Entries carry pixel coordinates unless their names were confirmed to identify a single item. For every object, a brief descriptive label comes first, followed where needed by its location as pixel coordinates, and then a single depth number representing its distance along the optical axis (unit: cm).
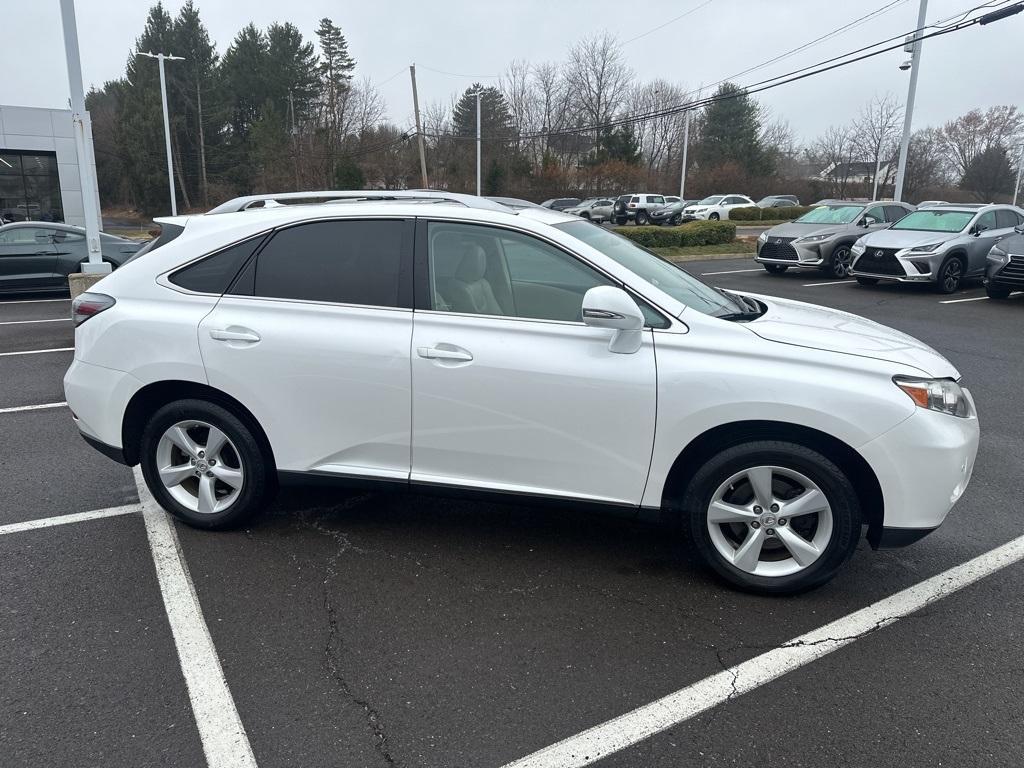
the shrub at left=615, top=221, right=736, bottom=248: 2241
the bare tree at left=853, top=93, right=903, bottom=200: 5622
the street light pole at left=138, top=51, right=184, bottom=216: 3397
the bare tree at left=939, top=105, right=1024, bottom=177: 6359
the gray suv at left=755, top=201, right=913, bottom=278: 1650
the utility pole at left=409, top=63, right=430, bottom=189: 3944
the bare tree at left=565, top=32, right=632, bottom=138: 6138
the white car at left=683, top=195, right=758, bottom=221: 3984
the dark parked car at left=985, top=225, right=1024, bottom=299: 1280
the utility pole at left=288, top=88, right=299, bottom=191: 4864
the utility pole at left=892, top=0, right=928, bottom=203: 2206
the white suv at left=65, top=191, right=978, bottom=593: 323
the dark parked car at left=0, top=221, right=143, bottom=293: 1334
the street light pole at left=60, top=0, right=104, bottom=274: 1166
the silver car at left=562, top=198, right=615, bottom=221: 4297
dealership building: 2722
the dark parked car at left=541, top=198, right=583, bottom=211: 4459
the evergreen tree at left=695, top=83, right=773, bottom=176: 6362
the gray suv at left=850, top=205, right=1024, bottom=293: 1421
